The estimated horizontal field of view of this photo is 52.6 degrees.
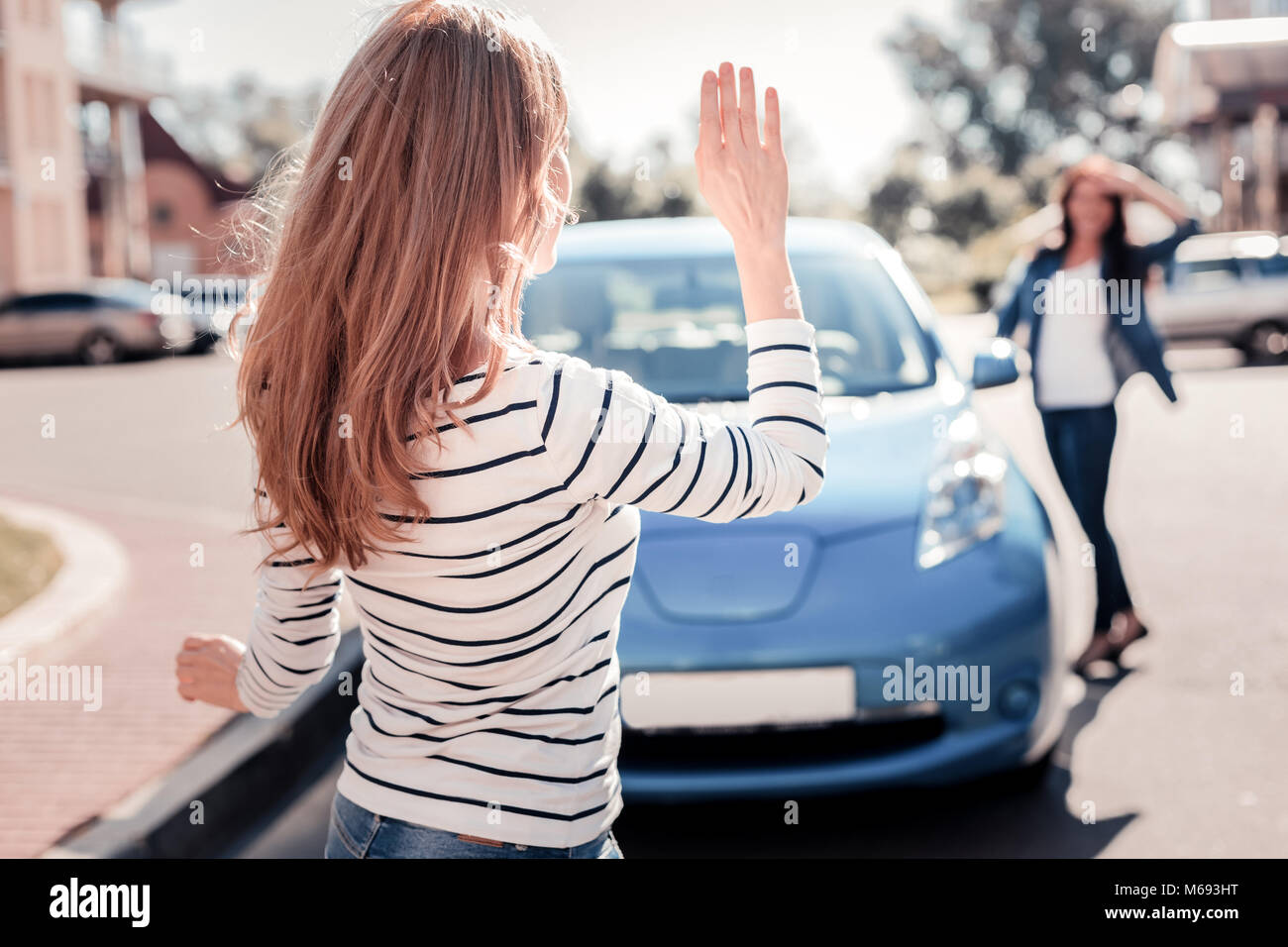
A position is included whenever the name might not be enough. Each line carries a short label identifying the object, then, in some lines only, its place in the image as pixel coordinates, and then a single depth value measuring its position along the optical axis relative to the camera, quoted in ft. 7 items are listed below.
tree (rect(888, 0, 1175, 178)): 189.16
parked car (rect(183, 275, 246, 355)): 77.66
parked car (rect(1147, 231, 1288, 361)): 53.67
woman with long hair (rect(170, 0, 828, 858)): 4.30
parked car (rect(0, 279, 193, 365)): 71.51
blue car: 10.01
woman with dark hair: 16.55
